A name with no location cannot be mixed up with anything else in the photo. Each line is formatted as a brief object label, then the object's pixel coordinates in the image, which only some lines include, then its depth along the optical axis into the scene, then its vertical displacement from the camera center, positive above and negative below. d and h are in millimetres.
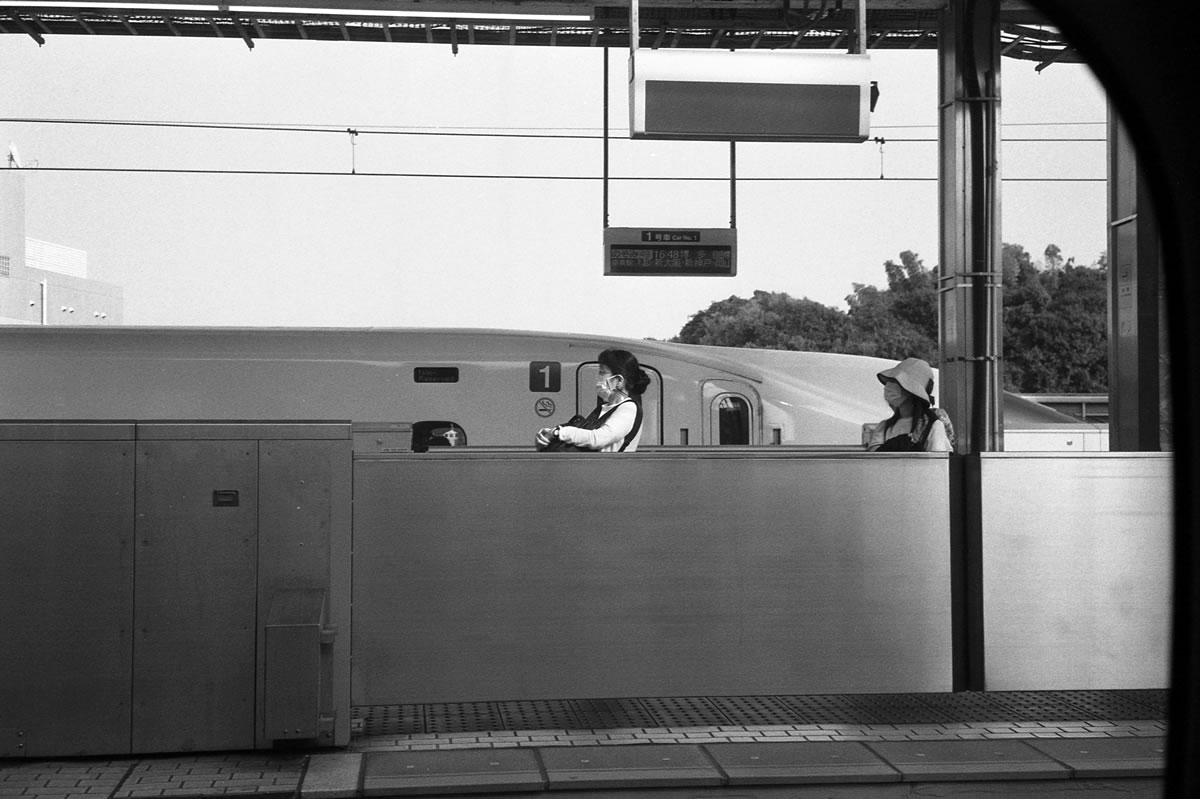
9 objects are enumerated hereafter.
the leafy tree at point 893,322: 50375 +3592
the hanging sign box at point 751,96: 9156 +2282
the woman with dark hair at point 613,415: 8391 -12
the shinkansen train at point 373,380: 15758 +421
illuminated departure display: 16656 +2108
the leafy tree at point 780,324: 49531 +3461
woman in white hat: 7965 -15
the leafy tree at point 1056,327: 47406 +3210
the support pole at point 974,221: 8914 +1353
